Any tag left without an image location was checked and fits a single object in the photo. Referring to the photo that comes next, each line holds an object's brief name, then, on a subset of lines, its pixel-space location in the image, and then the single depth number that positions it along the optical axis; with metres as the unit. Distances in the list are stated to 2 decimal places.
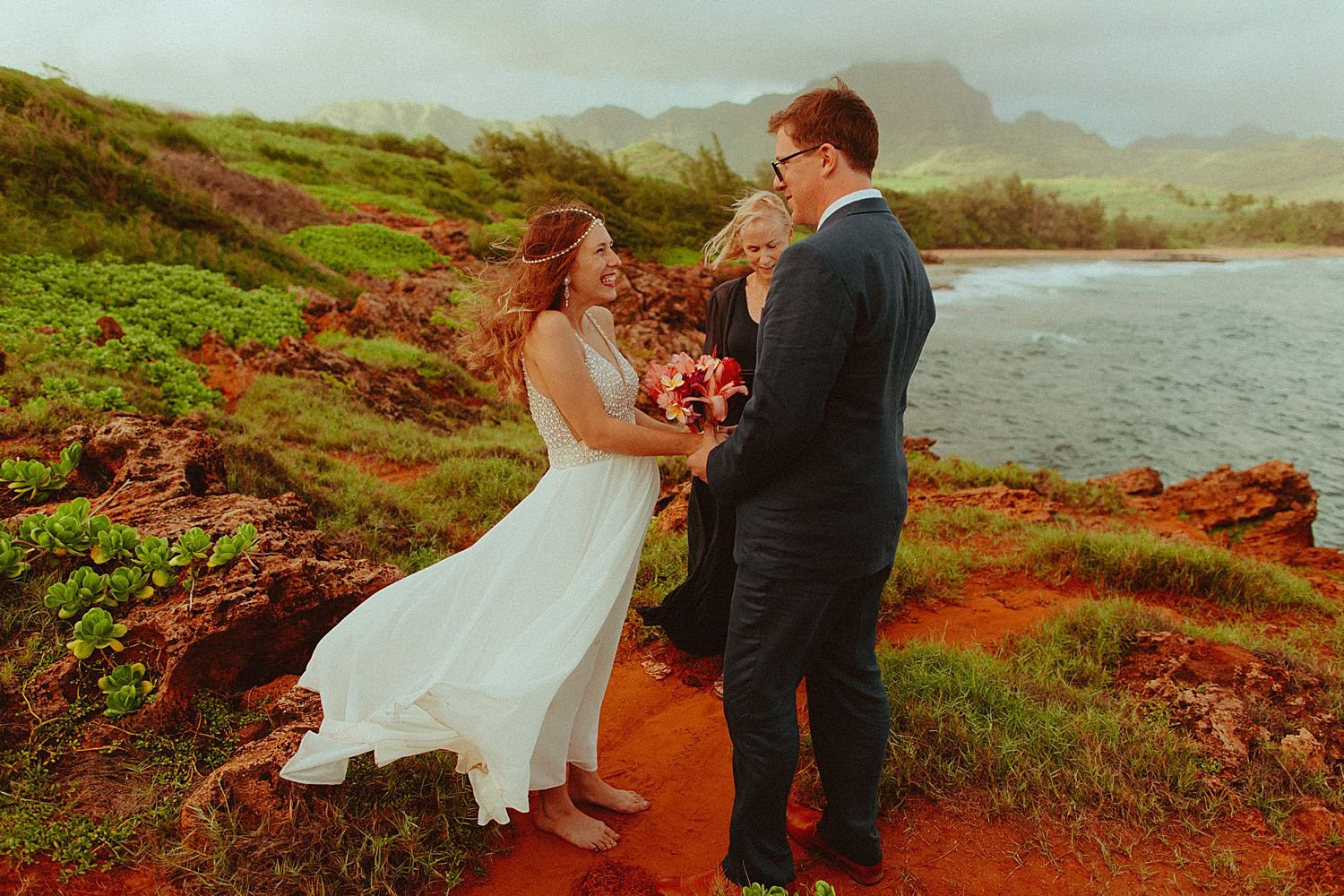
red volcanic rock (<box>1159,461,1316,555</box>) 7.80
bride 2.57
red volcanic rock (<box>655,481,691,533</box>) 5.91
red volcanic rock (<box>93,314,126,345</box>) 7.61
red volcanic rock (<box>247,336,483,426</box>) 8.55
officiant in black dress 3.72
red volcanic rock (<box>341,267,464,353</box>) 11.23
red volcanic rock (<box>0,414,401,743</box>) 3.05
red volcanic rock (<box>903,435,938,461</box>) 10.34
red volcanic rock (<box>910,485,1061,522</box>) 7.69
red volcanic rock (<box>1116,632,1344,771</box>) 3.45
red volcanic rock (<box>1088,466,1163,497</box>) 9.30
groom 2.14
